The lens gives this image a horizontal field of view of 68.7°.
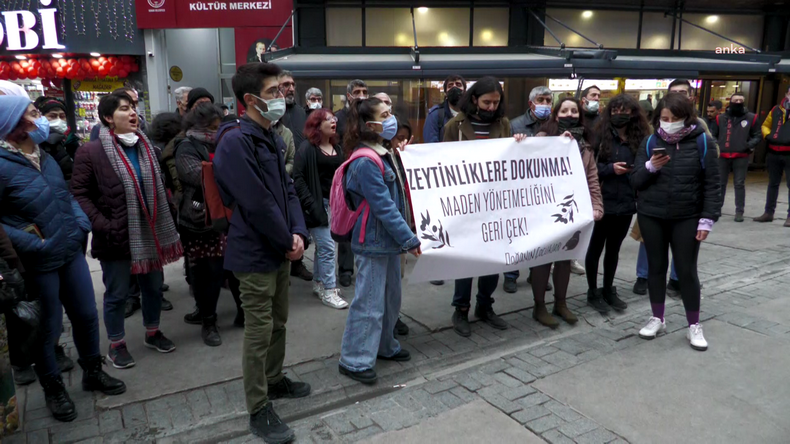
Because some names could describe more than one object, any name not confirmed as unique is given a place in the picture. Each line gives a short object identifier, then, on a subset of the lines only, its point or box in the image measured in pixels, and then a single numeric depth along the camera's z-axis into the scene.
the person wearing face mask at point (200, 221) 4.62
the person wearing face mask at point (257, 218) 3.13
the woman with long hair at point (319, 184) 5.64
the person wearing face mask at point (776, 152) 9.56
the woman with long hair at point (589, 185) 5.12
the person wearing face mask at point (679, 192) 4.58
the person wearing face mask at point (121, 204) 4.09
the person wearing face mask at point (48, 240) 3.30
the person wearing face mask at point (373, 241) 3.79
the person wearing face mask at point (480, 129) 4.70
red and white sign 12.94
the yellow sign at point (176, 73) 14.07
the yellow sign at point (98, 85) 14.72
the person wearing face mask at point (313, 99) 7.26
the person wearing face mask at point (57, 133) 4.72
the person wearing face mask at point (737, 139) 9.88
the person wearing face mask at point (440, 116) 6.56
